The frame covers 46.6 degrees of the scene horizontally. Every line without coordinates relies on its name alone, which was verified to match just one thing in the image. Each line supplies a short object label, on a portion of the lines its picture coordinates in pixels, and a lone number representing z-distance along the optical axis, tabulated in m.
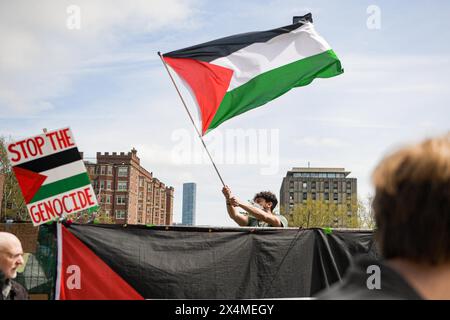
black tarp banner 6.58
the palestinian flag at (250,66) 8.80
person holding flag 7.62
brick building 120.06
